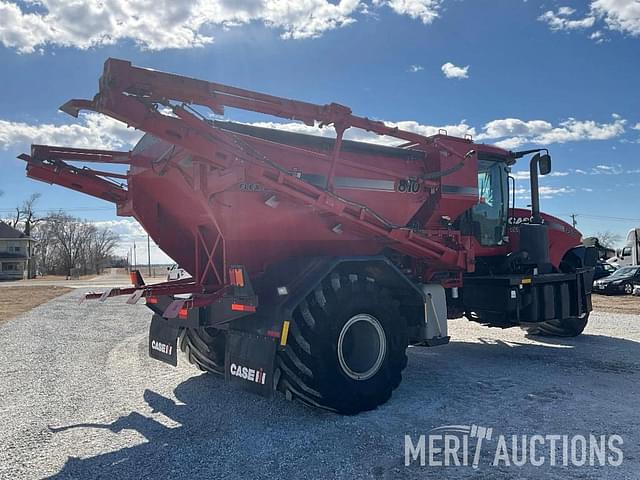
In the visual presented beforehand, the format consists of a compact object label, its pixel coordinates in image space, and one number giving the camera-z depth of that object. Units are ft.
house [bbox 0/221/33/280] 206.28
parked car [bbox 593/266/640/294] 68.80
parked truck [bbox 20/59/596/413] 15.69
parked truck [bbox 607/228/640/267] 86.99
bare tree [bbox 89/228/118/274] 294.46
